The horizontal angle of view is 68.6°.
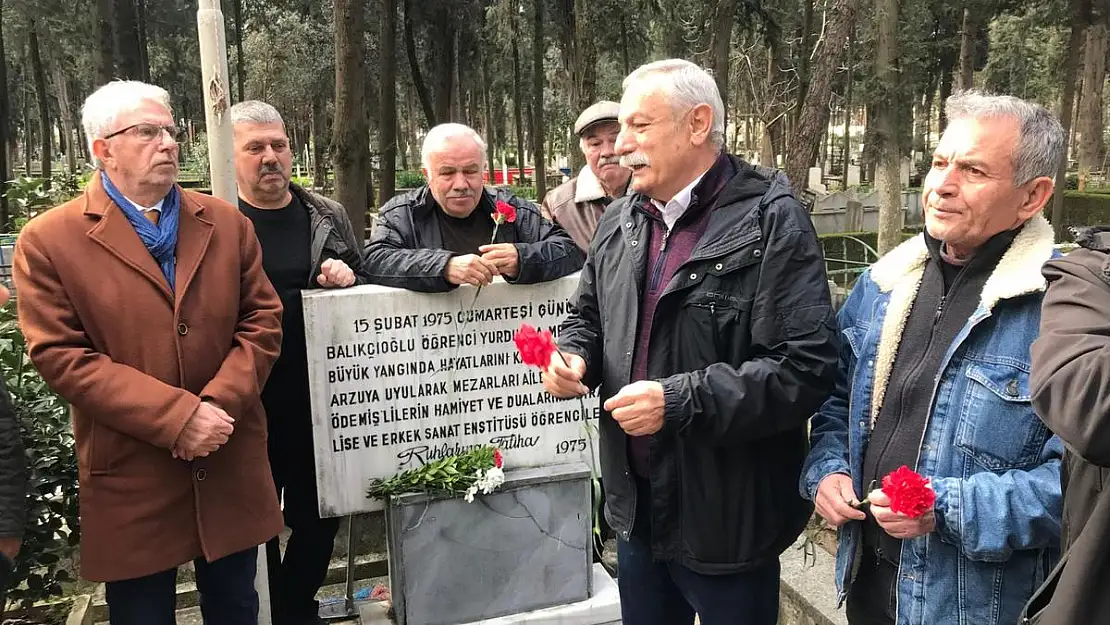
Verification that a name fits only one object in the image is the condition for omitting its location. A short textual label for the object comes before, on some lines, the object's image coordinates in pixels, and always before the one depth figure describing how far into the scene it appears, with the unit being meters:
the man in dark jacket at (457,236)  3.15
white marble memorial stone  3.18
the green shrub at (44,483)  2.89
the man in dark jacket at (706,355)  1.96
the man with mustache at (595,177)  4.00
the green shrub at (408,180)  31.57
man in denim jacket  1.75
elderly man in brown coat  2.32
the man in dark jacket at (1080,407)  1.33
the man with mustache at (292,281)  3.23
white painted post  2.88
